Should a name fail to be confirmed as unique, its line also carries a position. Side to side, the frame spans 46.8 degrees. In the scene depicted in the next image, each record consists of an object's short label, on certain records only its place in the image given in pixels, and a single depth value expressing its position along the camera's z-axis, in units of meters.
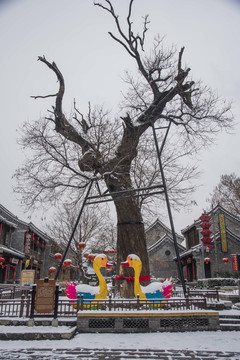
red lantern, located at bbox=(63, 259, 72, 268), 20.75
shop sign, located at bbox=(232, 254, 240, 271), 13.54
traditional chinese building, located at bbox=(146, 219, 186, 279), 37.06
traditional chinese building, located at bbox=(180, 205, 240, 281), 25.05
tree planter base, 8.15
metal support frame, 8.81
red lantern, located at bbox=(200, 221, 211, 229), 24.56
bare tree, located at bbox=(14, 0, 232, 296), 12.29
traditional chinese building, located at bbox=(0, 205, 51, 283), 27.16
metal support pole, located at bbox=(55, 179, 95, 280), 10.00
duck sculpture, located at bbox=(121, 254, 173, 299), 9.59
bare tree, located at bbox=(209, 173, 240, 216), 32.09
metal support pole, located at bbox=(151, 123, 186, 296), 8.78
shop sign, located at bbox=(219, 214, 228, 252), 25.70
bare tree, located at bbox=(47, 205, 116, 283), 26.83
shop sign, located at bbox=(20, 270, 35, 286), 19.64
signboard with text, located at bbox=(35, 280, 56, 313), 8.38
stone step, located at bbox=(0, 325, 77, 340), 7.25
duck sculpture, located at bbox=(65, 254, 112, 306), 9.97
